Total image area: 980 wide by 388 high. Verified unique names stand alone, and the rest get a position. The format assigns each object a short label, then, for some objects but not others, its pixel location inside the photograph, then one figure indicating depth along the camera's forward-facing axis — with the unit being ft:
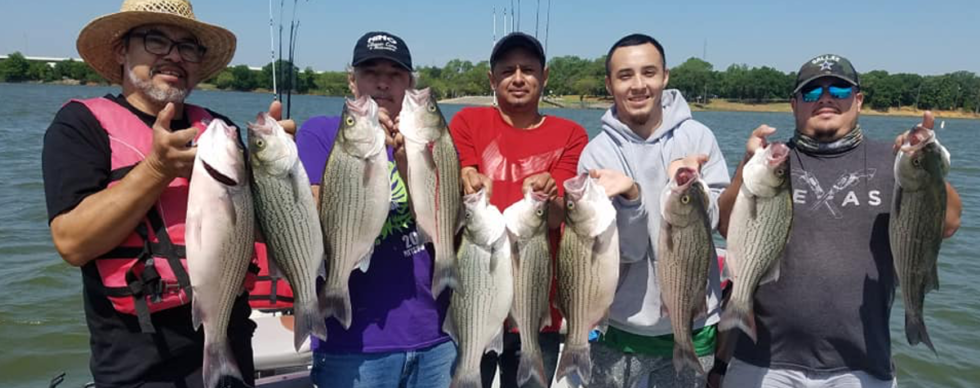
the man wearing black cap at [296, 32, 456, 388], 11.36
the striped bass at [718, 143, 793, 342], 10.92
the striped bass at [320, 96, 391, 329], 10.14
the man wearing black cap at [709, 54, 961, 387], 11.94
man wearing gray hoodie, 12.16
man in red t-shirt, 12.92
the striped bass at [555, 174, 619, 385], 11.09
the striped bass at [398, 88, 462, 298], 10.60
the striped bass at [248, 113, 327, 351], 9.59
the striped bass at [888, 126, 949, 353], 10.61
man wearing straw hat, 8.90
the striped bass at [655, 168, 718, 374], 11.02
